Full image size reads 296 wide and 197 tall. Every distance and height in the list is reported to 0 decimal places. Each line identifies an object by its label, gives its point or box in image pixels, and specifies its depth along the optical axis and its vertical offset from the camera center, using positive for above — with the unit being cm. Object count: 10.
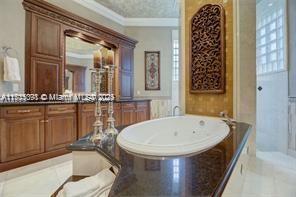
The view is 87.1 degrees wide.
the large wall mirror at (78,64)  283 +64
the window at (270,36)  248 +109
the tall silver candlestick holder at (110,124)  138 -24
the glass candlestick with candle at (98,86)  123 +9
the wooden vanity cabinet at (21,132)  181 -42
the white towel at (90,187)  74 -45
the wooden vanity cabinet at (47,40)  229 +90
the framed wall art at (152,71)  417 +73
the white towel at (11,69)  208 +39
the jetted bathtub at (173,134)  93 -32
